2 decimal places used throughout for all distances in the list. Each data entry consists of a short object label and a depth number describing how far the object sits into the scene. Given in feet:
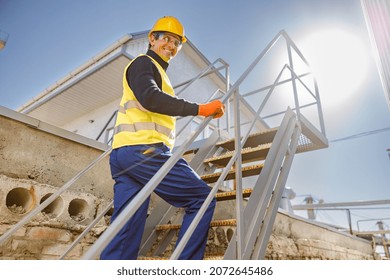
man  5.25
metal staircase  4.76
